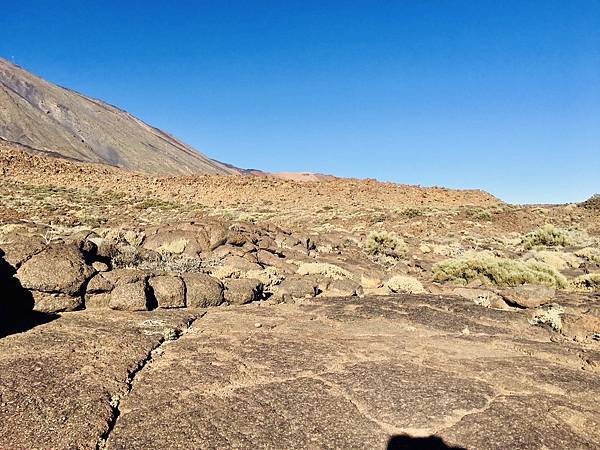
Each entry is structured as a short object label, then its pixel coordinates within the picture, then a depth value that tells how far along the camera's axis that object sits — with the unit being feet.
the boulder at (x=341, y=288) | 32.45
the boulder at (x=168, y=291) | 25.32
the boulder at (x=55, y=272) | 23.03
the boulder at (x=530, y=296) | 29.09
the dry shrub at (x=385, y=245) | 54.80
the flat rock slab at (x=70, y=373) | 11.34
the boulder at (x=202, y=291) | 26.30
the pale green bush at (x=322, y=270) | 36.94
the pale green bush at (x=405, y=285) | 34.37
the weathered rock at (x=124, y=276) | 25.29
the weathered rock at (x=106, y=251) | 31.37
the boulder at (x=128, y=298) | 23.84
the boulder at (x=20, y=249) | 23.72
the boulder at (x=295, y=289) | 30.09
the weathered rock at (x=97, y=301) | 23.97
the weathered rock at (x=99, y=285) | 24.21
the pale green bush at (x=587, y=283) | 38.04
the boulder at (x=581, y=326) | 23.39
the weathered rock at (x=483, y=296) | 29.68
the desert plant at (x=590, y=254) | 52.29
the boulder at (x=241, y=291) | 28.12
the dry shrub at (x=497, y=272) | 39.14
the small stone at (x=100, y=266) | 27.23
